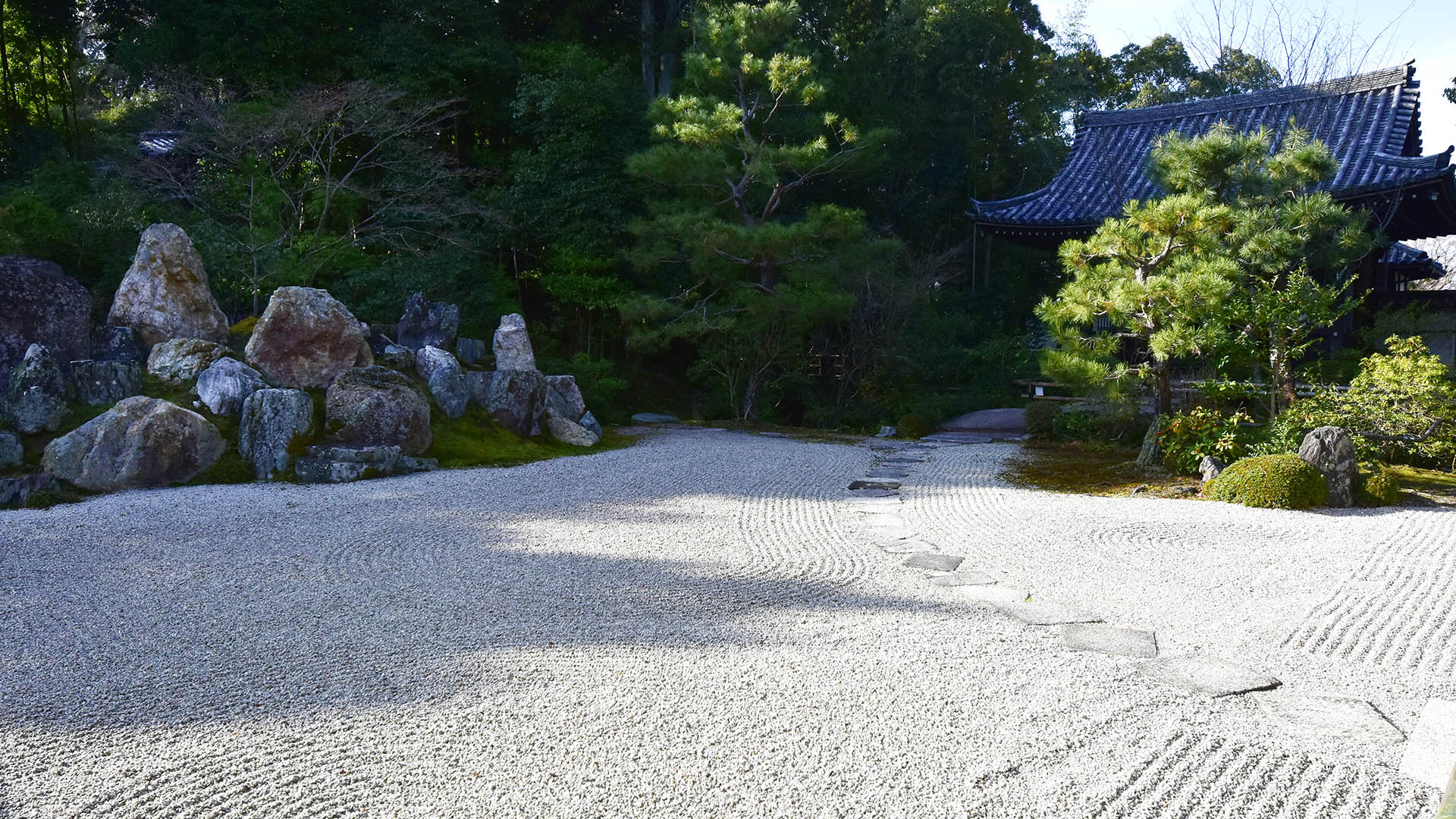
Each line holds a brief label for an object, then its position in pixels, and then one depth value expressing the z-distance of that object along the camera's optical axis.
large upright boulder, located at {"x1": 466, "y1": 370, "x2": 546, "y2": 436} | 8.32
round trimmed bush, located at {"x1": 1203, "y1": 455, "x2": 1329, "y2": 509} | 5.84
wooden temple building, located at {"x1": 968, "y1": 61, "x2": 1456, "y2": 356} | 9.64
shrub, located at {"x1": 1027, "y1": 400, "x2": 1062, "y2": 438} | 10.11
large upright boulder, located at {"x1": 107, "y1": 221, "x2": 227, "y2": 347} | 7.68
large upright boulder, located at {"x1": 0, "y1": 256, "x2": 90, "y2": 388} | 6.94
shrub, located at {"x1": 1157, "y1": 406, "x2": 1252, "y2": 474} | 7.10
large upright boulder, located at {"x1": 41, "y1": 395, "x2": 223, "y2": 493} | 6.02
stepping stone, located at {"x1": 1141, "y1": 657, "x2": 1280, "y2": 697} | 2.86
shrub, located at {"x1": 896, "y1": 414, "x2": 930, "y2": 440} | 10.52
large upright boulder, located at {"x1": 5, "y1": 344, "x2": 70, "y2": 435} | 6.41
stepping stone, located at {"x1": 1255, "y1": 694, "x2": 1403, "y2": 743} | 2.54
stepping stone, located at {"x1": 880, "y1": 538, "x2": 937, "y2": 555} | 4.78
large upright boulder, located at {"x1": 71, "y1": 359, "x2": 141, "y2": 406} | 6.85
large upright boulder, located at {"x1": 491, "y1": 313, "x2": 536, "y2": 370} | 9.30
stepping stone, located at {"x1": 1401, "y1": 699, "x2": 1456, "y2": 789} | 2.29
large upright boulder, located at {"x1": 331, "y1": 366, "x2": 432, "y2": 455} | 7.00
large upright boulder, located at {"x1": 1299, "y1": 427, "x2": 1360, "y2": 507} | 5.98
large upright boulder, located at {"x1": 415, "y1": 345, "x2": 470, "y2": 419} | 8.02
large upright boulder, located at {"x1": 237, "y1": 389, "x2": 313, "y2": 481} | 6.59
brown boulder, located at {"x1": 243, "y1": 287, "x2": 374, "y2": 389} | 7.37
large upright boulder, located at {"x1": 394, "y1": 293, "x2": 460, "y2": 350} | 9.06
